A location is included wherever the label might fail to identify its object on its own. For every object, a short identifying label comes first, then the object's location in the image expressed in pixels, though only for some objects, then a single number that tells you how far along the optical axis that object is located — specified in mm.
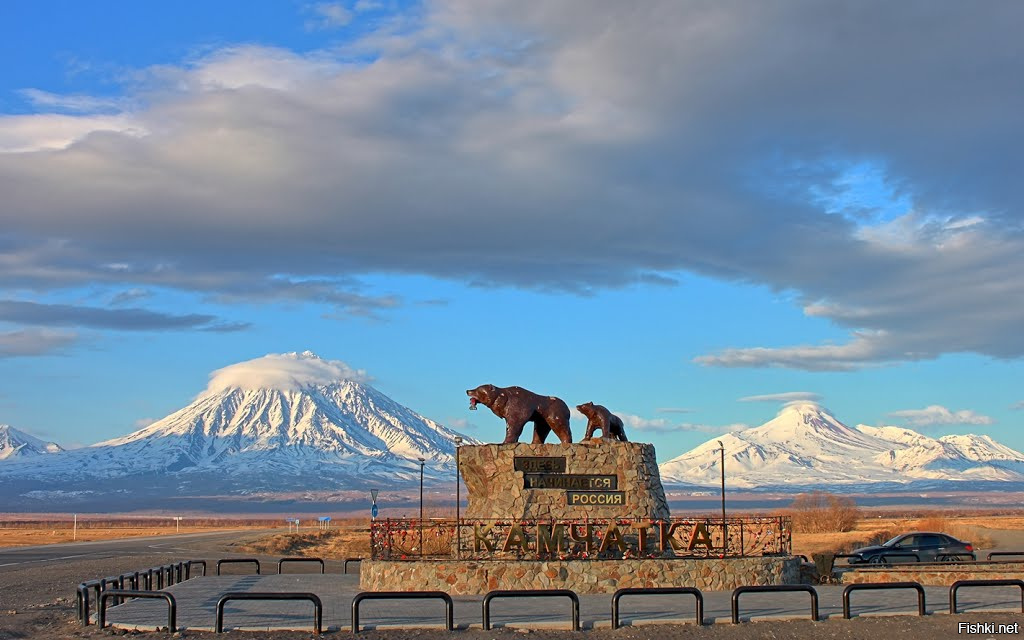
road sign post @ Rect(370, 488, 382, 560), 43938
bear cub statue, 27856
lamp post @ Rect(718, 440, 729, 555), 25344
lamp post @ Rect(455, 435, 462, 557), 25266
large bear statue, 27562
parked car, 32969
